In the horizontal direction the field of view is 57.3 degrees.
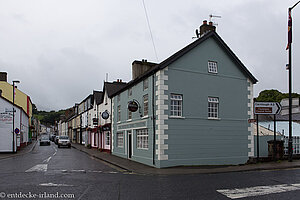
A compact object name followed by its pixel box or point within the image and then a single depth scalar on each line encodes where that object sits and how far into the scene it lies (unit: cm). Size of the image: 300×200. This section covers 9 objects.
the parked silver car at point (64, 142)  4234
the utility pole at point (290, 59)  1810
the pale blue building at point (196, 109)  1728
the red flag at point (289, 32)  1810
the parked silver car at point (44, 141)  4964
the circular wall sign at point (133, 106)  1977
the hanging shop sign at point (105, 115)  2906
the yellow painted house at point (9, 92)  4354
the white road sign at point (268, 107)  1898
